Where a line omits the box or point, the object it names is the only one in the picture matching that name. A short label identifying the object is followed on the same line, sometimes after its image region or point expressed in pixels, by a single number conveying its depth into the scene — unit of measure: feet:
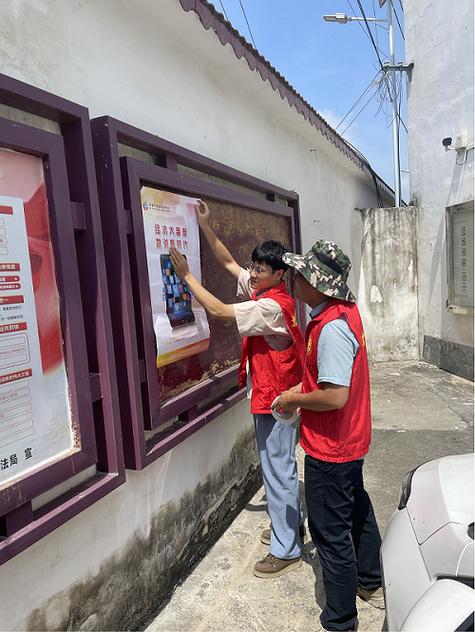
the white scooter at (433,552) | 4.24
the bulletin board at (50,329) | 4.99
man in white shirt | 8.40
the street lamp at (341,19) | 30.18
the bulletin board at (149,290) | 6.66
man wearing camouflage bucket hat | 6.63
